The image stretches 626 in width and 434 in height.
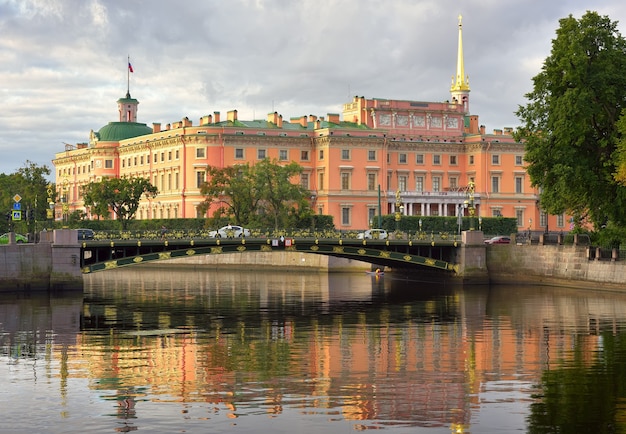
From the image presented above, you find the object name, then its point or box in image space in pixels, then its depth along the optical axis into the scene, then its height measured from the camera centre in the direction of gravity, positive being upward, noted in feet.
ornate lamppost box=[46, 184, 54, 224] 308.81 +10.66
